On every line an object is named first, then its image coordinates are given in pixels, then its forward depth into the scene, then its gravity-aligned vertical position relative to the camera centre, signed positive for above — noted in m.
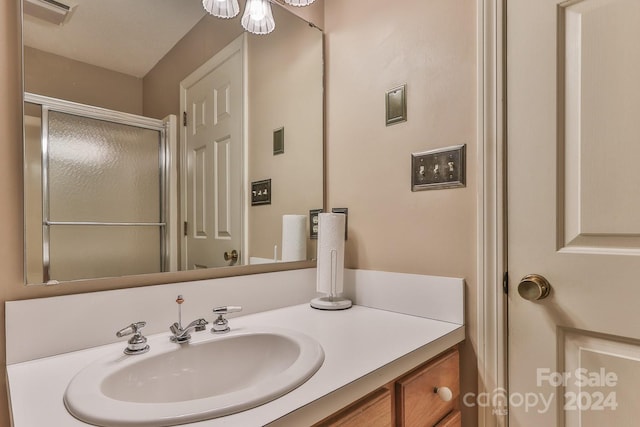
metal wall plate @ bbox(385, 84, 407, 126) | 1.12 +0.35
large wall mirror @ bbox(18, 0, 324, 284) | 0.81 +0.22
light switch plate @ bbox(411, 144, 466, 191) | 1.00 +0.13
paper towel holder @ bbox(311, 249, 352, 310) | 1.18 -0.31
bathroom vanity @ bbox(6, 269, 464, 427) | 0.58 -0.32
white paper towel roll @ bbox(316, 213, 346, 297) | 1.19 -0.14
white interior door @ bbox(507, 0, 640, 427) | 0.76 +0.00
